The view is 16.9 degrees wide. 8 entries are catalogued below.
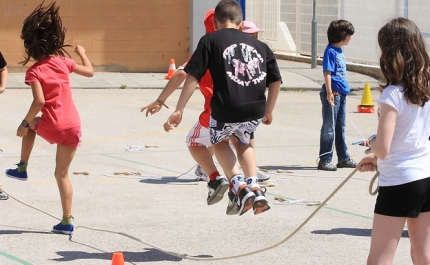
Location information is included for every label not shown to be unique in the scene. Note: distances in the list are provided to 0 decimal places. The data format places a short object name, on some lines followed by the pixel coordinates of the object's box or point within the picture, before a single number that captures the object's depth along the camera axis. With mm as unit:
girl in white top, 7958
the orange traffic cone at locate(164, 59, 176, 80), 35415
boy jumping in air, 11142
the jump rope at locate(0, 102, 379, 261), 10297
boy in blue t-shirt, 17545
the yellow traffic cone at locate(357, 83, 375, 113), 27308
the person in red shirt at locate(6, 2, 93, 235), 11671
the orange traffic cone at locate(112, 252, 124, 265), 9241
